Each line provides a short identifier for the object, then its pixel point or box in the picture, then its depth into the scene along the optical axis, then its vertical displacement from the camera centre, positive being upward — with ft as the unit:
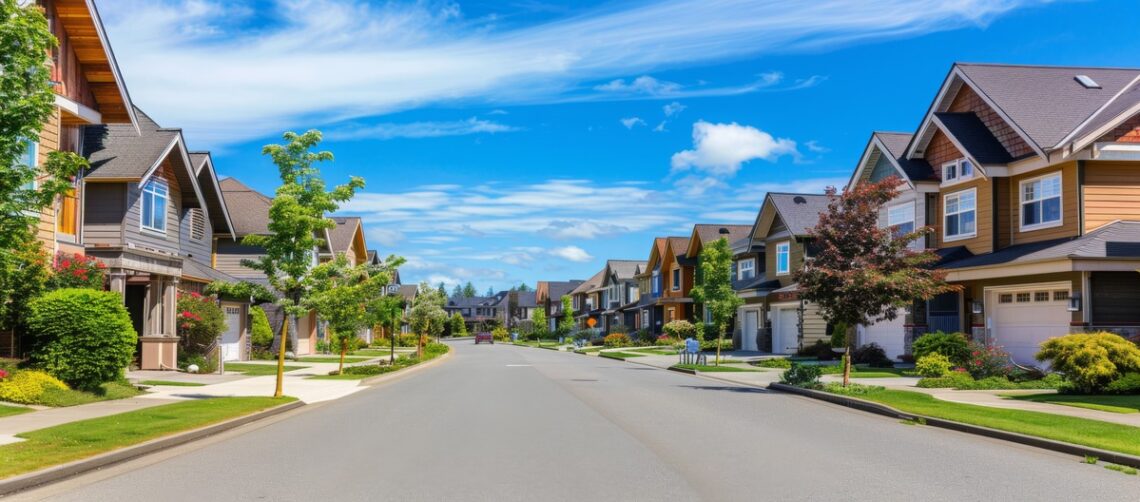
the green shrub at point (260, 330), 135.23 -4.53
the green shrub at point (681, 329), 190.39 -5.53
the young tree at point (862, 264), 72.38 +3.05
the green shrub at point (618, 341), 227.20 -9.58
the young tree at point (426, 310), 143.33 -1.56
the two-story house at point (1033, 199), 81.51 +10.34
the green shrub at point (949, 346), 87.40 -3.98
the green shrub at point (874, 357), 112.27 -6.42
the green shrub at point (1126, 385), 66.33 -5.60
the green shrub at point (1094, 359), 67.00 -3.87
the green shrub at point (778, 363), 115.65 -7.67
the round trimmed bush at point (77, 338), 60.90 -2.65
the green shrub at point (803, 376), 77.25 -6.03
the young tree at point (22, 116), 38.29 +7.37
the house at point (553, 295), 437.17 +2.63
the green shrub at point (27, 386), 55.06 -5.38
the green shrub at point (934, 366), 84.74 -5.60
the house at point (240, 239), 136.56 +8.39
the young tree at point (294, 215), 66.35 +5.87
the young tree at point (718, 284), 114.93 +2.17
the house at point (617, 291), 295.48 +3.31
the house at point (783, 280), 144.46 +3.64
